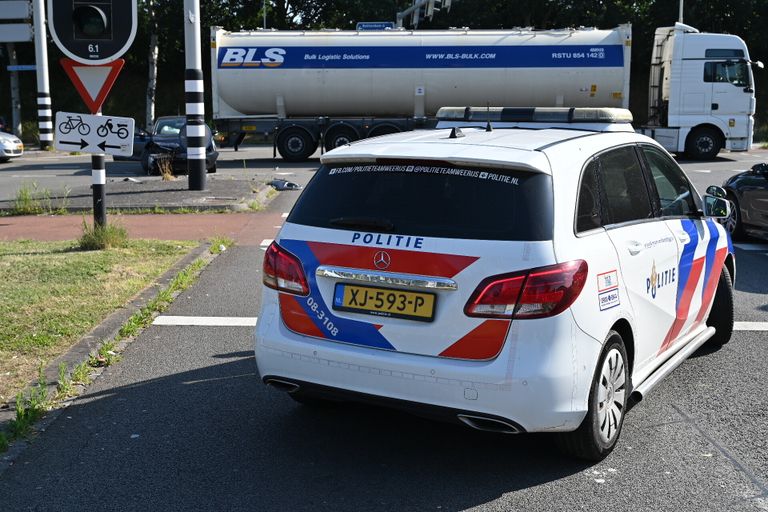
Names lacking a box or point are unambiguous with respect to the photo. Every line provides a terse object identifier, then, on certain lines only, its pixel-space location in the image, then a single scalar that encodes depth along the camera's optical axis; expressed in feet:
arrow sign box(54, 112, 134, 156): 30.42
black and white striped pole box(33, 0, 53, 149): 101.04
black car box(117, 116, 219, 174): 70.23
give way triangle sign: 30.04
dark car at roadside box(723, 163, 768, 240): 36.40
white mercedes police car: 13.15
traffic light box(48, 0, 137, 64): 29.12
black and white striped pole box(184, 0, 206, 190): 54.39
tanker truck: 91.20
